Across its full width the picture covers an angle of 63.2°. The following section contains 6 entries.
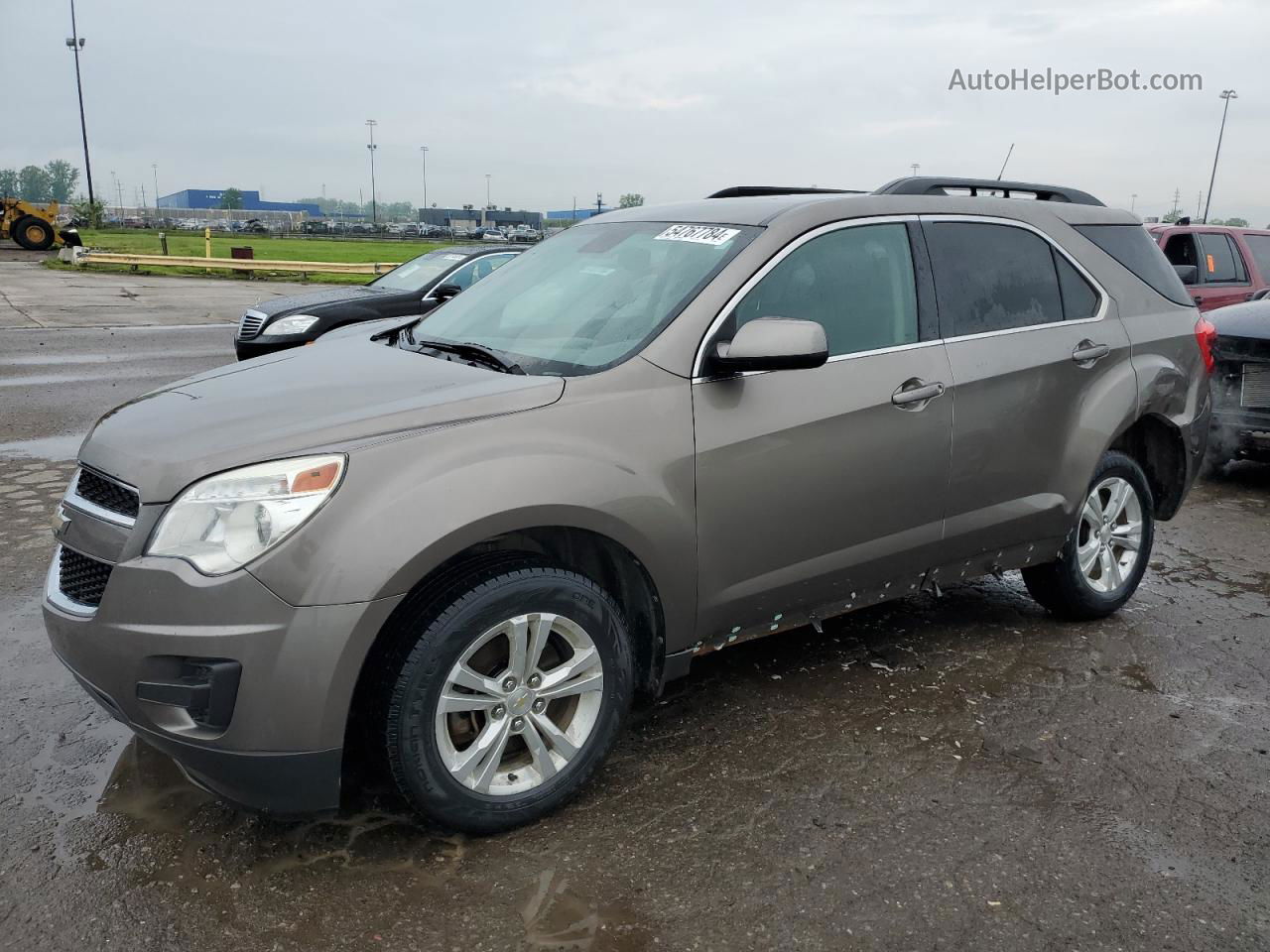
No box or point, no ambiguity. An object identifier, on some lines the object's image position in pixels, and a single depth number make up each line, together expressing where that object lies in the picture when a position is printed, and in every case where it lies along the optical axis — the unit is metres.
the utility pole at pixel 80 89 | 45.59
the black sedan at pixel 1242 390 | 6.89
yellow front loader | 34.06
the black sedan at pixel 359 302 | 9.78
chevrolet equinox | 2.56
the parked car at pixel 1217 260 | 11.43
